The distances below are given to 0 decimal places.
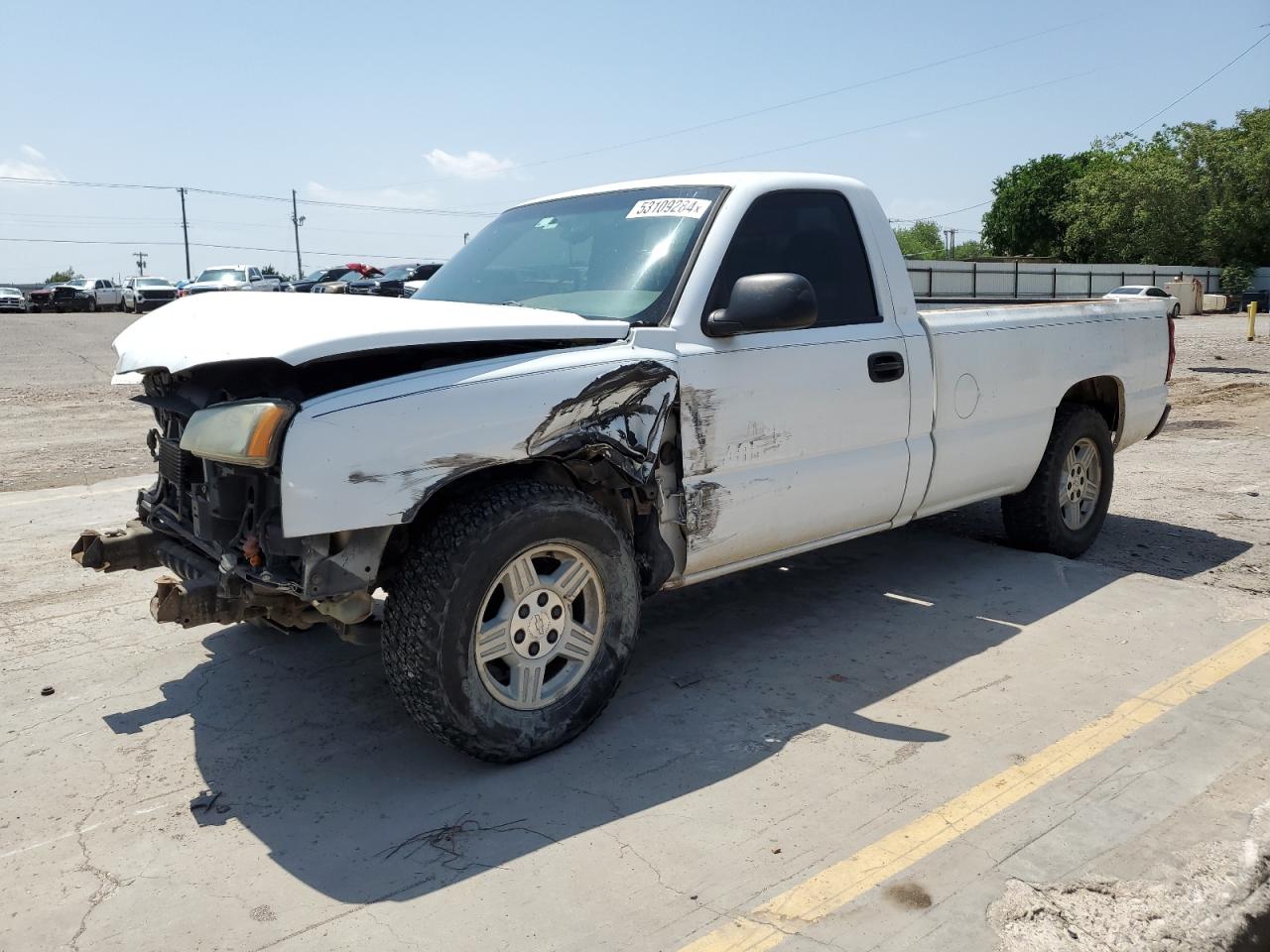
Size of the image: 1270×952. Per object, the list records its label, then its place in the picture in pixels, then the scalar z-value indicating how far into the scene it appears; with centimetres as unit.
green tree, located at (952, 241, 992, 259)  9209
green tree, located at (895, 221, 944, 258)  12194
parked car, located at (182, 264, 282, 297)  3378
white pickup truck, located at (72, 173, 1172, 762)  335
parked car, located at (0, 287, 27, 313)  4034
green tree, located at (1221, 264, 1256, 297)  4572
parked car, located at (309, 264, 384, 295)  4159
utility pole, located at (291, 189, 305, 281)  9011
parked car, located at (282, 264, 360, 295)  3893
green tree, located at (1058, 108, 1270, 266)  4897
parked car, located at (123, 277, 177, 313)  3912
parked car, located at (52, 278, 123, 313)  4119
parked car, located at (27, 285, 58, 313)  4053
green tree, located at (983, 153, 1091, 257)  7388
